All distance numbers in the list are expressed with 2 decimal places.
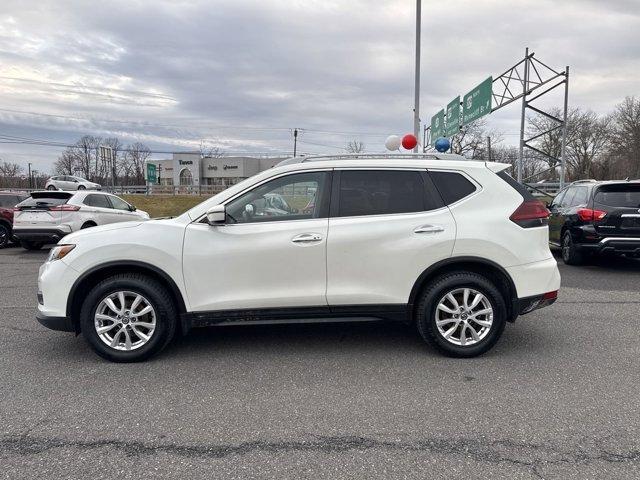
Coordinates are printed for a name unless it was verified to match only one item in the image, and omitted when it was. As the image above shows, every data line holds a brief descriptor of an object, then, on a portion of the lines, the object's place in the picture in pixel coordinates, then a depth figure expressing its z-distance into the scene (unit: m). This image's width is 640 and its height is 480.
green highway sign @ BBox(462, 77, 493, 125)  17.70
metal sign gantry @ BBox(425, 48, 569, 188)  16.78
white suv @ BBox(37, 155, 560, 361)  4.11
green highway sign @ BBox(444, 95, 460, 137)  20.53
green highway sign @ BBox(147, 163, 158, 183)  52.17
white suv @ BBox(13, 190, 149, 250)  11.05
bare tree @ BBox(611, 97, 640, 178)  45.53
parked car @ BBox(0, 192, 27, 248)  12.50
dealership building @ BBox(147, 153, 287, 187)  78.06
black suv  7.98
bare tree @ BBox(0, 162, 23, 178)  79.89
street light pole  14.89
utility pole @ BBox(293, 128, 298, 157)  60.89
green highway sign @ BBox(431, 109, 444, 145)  23.31
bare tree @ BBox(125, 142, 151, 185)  91.69
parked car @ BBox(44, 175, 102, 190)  34.47
